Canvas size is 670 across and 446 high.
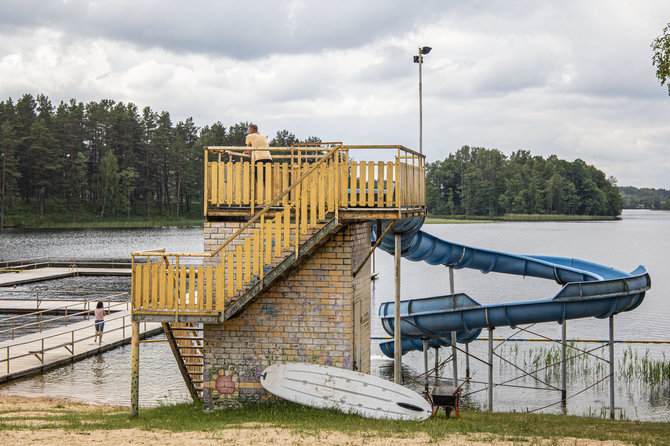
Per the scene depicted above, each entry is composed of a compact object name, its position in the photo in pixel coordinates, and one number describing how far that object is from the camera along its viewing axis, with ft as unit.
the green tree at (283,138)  447.83
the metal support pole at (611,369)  67.38
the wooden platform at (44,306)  116.88
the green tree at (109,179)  408.46
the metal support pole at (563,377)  74.49
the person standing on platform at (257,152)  50.96
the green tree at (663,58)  51.78
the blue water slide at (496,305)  61.98
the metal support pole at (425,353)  76.52
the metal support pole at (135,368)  47.85
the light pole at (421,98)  69.00
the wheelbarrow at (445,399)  48.47
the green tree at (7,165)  356.59
